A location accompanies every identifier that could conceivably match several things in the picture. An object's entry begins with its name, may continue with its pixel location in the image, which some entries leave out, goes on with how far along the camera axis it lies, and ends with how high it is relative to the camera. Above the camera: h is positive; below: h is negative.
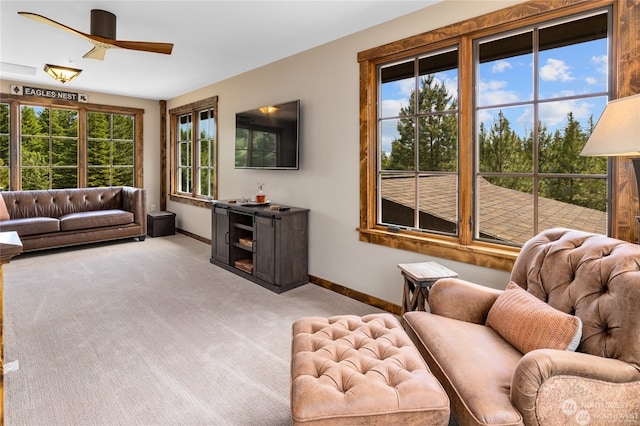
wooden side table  2.35 -0.55
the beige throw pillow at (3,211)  4.92 -0.21
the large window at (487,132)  2.26 +0.47
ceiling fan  2.93 +1.29
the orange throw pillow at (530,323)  1.43 -0.55
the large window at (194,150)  5.85 +0.81
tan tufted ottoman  1.23 -0.69
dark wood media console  3.68 -0.53
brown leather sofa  4.94 -0.29
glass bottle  4.38 +0.00
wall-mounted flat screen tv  3.98 +0.70
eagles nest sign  5.56 +1.65
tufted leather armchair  1.24 -0.60
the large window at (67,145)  5.63 +0.87
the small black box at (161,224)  6.28 -0.49
